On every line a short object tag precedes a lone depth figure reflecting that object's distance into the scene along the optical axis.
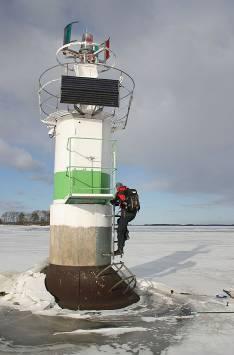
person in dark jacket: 10.05
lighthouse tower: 9.41
